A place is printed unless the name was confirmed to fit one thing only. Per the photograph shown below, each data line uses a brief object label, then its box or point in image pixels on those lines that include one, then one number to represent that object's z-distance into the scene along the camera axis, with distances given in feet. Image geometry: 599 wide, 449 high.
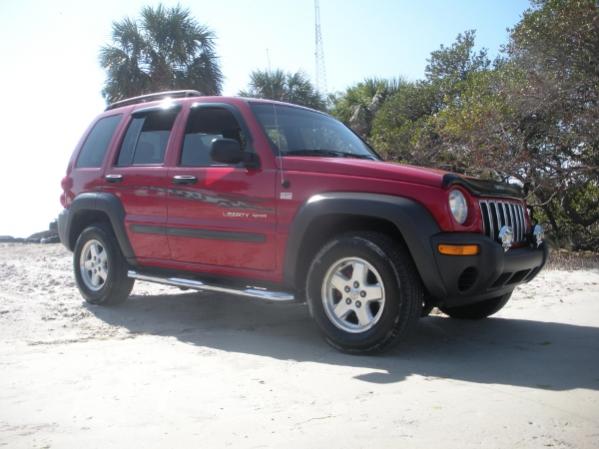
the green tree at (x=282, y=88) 63.72
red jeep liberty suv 12.78
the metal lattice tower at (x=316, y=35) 88.93
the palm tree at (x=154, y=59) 59.00
